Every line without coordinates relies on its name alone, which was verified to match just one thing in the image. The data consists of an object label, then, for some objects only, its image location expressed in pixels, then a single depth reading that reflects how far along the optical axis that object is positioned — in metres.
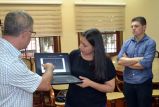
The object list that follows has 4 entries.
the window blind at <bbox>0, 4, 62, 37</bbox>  4.22
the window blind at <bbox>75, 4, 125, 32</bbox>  4.58
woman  2.22
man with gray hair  1.53
